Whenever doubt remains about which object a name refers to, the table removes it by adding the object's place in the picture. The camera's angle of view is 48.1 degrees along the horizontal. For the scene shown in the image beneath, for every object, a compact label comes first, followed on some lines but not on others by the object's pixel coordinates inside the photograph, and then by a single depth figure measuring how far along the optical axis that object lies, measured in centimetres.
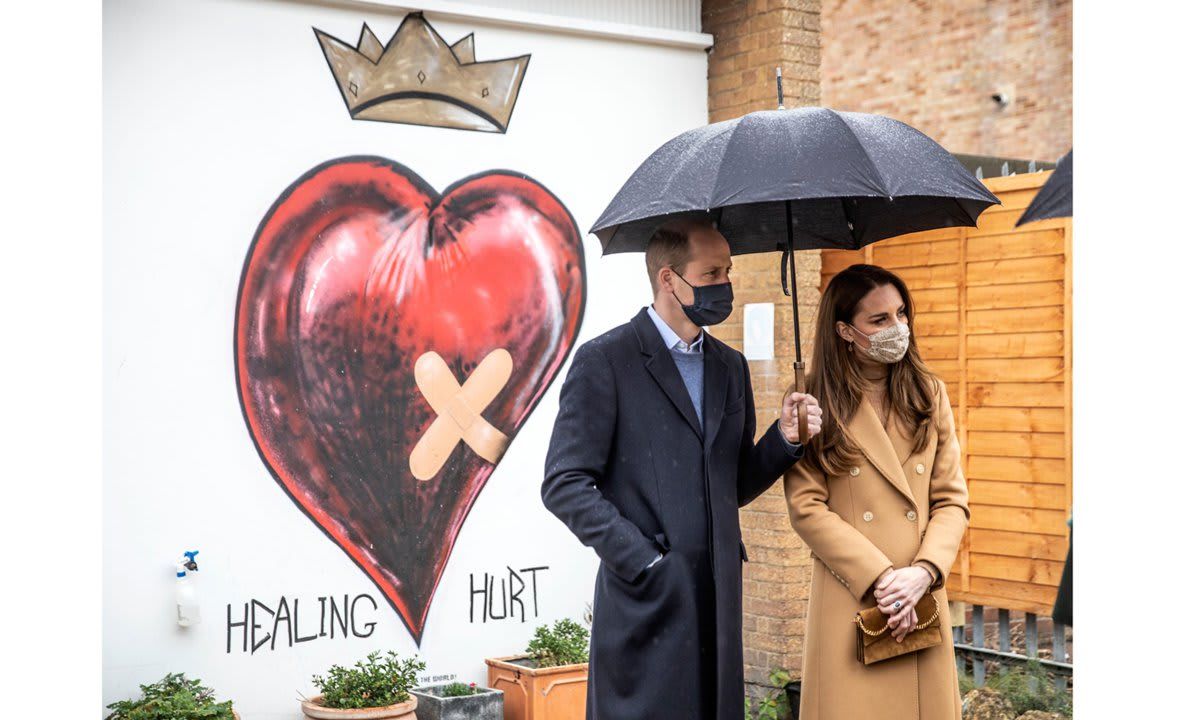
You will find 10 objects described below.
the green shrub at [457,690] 644
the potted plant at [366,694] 592
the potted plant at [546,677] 645
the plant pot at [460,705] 629
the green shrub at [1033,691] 655
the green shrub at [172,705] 551
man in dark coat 364
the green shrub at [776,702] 700
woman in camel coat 396
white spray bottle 584
